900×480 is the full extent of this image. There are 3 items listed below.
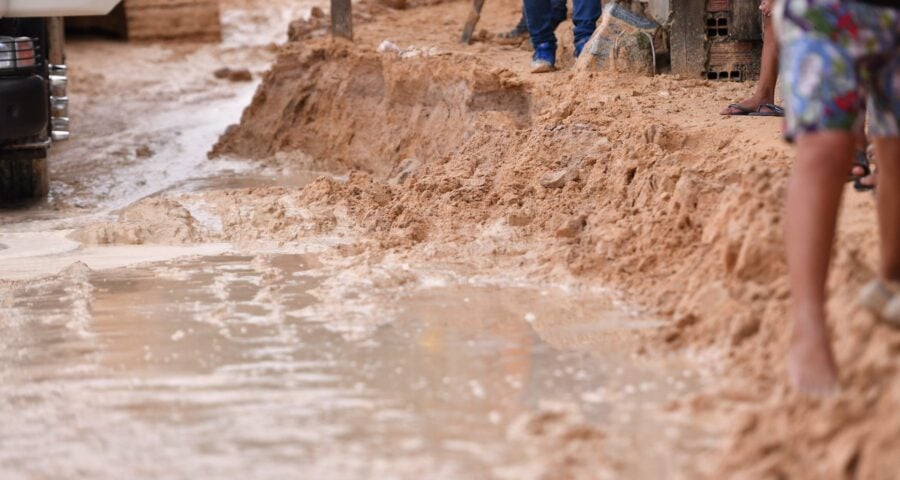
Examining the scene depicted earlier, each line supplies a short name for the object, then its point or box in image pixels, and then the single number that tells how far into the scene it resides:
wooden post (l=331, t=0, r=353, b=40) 18.20
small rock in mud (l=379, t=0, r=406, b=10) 21.66
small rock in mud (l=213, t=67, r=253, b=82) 24.39
